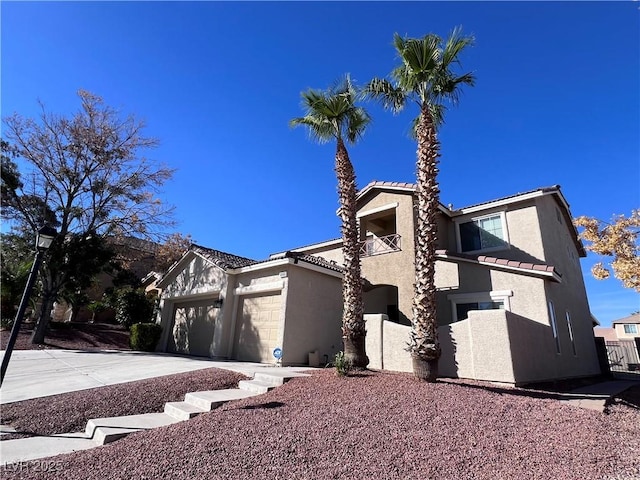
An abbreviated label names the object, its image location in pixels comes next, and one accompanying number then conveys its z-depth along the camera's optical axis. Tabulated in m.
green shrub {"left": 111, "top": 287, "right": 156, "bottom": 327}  21.84
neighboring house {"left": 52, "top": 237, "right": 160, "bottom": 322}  20.95
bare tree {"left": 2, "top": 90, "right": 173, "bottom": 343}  17.89
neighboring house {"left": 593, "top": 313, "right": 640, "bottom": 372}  25.19
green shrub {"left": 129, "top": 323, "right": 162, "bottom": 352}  18.27
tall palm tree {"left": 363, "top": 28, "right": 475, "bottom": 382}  8.55
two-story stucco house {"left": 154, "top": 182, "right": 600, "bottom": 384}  10.13
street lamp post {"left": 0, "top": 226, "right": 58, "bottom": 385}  7.06
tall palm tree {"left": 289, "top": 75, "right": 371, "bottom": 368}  10.06
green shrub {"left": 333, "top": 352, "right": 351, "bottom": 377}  8.77
